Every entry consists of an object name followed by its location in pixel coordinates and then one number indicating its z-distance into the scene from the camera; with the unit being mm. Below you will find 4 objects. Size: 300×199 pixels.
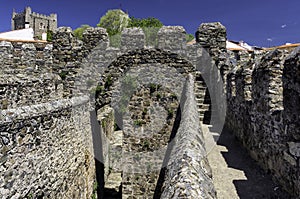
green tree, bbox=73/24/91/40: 29159
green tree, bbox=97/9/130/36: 30016
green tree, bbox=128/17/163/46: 26719
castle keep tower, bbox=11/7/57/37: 57219
